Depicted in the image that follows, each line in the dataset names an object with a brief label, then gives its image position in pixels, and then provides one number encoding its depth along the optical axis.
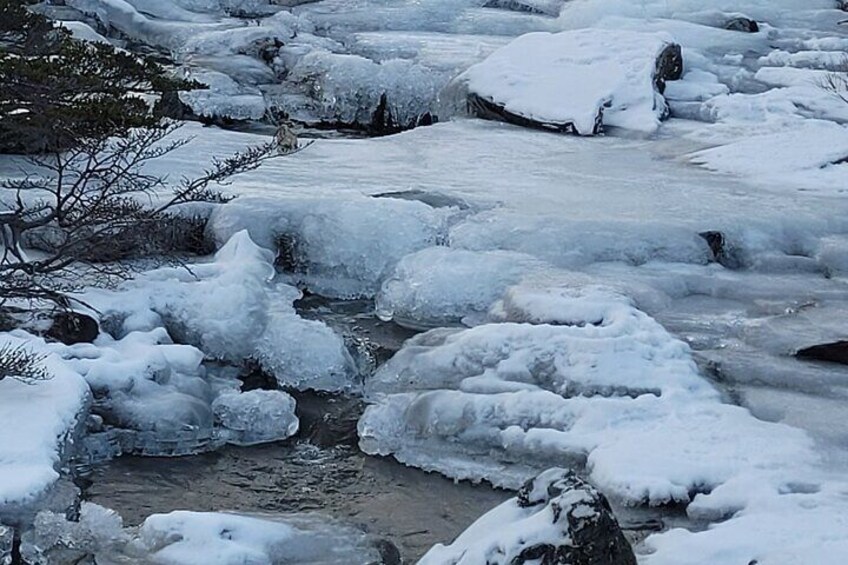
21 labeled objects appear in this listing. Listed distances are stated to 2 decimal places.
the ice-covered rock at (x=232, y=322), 13.78
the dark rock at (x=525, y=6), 40.16
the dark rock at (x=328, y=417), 12.41
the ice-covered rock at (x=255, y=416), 12.48
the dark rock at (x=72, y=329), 13.07
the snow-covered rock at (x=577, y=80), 24.89
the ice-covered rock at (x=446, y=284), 15.23
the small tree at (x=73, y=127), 10.75
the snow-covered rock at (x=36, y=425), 9.50
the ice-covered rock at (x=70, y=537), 9.62
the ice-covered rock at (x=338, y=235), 16.61
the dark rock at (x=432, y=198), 17.94
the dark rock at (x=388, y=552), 9.81
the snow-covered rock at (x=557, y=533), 7.88
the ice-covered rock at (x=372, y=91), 28.67
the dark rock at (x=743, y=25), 35.87
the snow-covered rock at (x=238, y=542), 9.38
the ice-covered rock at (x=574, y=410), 10.71
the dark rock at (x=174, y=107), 22.42
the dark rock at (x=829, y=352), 13.27
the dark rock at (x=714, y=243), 16.81
